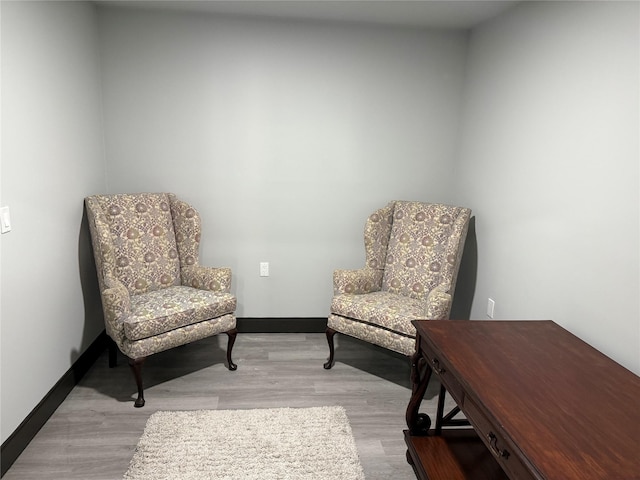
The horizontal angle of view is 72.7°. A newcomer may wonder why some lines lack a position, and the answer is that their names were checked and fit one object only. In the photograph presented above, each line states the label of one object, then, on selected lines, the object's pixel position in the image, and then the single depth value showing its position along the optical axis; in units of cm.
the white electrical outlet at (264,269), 338
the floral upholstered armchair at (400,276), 258
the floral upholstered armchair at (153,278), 242
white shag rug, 195
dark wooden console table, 114
